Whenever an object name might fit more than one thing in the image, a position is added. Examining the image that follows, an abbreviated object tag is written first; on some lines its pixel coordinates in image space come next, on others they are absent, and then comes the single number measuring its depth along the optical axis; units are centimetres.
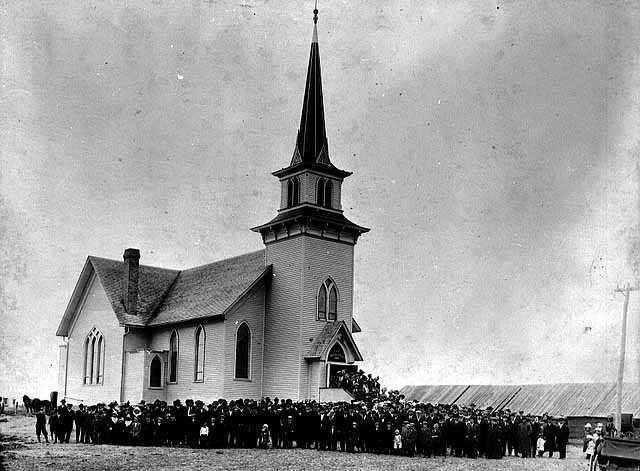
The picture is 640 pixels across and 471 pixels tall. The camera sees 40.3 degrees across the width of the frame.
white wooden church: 3888
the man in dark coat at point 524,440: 2928
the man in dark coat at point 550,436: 3042
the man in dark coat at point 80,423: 3002
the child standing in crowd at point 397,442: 2753
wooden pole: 2999
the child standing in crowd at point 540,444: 2962
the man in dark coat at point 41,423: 2895
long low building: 4409
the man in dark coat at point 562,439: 3006
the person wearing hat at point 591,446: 2310
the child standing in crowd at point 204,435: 2787
